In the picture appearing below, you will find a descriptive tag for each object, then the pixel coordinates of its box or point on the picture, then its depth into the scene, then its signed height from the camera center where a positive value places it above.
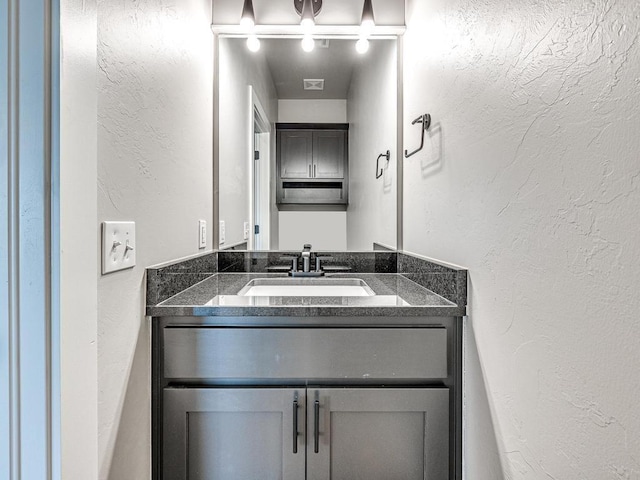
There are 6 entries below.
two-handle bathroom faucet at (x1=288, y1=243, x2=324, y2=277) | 1.55 -0.13
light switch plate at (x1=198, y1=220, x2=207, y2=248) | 1.36 +0.01
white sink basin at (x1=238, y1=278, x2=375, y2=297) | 1.36 -0.19
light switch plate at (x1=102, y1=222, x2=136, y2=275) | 0.73 -0.02
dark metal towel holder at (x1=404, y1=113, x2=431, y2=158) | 1.23 +0.39
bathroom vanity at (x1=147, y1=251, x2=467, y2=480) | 0.94 -0.39
